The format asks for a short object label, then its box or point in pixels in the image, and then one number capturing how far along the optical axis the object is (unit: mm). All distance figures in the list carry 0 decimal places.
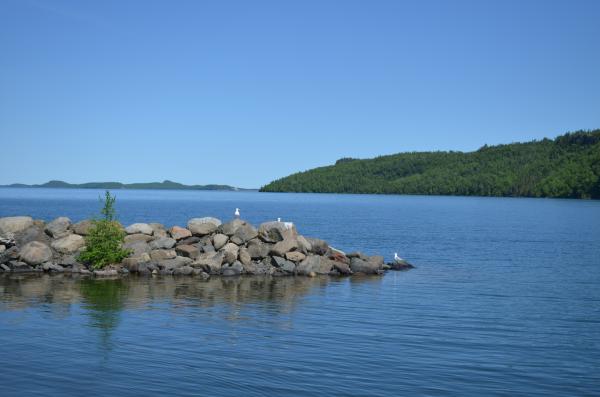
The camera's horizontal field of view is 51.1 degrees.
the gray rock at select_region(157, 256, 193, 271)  38750
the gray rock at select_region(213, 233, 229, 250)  41312
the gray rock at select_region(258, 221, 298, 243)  41375
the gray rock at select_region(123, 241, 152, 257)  39991
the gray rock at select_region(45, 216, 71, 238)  42312
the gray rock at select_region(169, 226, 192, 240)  42094
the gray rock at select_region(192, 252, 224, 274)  38781
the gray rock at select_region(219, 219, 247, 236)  42031
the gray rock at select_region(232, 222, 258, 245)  41594
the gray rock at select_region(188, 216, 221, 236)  42750
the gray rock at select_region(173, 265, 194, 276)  38375
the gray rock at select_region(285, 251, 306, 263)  40312
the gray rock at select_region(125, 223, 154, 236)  42781
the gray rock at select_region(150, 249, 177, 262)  39688
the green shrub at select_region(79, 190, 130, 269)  38500
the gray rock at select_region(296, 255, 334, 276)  39531
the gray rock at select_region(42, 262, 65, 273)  38406
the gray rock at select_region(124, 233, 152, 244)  41969
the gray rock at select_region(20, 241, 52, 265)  38844
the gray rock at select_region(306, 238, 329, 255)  42688
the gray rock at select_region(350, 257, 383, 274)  41500
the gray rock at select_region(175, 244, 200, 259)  40344
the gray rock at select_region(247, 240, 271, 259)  40750
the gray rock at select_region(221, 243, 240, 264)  39688
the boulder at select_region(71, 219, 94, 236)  41756
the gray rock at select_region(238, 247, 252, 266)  40094
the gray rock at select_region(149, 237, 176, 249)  41000
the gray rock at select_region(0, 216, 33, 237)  42281
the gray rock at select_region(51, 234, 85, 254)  40250
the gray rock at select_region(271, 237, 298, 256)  40406
